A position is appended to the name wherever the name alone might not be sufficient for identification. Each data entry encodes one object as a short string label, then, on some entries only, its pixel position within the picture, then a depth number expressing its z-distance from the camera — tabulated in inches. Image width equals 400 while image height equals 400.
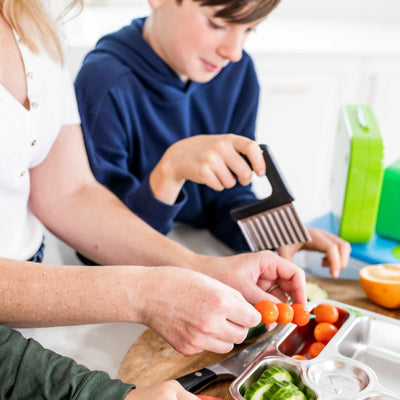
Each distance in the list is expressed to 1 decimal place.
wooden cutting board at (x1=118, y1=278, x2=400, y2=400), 31.5
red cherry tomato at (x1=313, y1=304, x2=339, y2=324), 36.1
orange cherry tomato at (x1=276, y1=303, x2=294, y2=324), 31.9
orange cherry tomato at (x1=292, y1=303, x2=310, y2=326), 33.2
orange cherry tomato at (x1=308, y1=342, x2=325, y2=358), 34.2
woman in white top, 29.3
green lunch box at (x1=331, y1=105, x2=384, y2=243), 44.1
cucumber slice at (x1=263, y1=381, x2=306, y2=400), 28.6
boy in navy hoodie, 39.9
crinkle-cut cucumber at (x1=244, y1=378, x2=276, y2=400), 29.2
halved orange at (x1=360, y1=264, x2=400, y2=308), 37.8
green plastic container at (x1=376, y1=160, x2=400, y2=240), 46.8
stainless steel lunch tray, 30.1
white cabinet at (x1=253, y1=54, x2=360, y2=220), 87.7
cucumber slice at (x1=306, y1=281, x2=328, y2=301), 39.5
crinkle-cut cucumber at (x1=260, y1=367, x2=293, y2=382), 30.5
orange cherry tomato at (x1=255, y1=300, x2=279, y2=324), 31.2
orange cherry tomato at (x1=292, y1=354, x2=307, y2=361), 32.8
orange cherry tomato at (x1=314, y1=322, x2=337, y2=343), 35.2
